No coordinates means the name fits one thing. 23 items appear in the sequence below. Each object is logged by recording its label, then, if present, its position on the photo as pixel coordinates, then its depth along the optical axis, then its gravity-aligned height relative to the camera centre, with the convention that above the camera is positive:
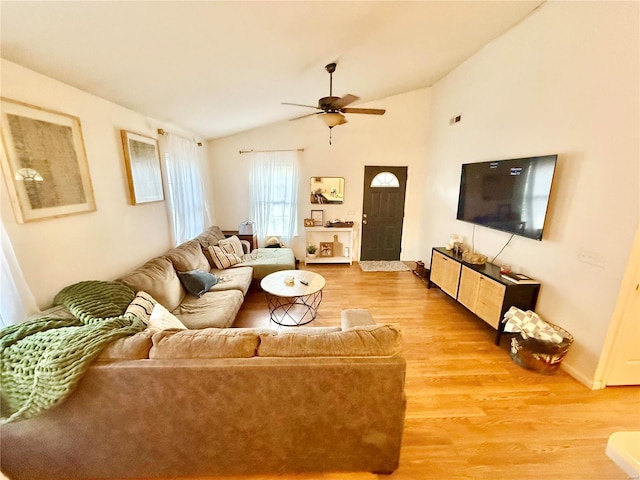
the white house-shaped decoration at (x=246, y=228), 4.73 -0.71
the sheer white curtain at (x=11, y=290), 1.38 -0.57
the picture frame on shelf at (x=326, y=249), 5.18 -1.19
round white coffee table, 2.72 -1.50
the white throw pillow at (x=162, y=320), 1.74 -0.91
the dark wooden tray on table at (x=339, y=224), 5.02 -0.65
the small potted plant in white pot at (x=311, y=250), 5.01 -1.17
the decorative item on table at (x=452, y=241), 3.63 -0.70
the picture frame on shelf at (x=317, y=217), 5.10 -0.53
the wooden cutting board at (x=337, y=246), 5.20 -1.13
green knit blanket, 1.11 -0.76
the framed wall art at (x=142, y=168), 2.53 +0.24
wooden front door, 4.99 -0.42
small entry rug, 4.82 -1.46
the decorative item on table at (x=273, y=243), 4.87 -1.01
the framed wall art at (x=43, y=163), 1.49 +0.17
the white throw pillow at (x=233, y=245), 3.86 -0.85
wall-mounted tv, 2.35 -0.02
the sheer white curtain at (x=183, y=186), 3.32 +0.06
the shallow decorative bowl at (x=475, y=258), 3.03 -0.80
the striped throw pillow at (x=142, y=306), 1.79 -0.86
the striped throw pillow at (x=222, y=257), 3.59 -0.97
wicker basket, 2.11 -1.37
